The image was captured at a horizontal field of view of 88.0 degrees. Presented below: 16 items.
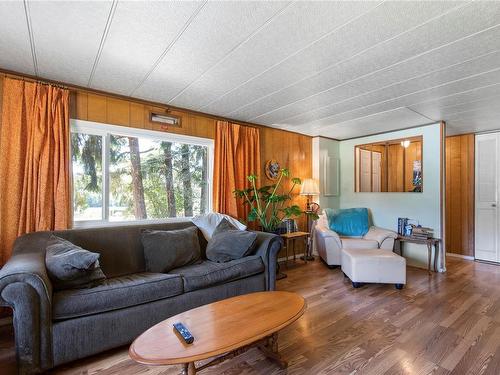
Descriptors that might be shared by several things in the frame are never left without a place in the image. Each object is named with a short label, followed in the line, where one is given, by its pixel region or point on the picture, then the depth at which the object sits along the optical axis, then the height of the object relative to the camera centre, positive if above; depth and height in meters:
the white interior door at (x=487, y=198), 4.17 -0.21
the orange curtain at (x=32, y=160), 2.26 +0.25
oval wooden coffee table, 1.23 -0.79
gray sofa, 1.54 -0.80
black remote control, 1.31 -0.77
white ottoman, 3.04 -0.99
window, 2.72 +0.17
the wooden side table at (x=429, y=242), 3.64 -0.81
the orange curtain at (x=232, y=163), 3.55 +0.35
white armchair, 3.77 -0.83
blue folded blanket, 4.23 -0.59
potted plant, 3.63 -0.27
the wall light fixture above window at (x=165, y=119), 3.12 +0.85
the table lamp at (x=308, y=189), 4.40 -0.04
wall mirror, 4.99 +0.39
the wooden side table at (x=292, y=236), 3.78 -0.73
